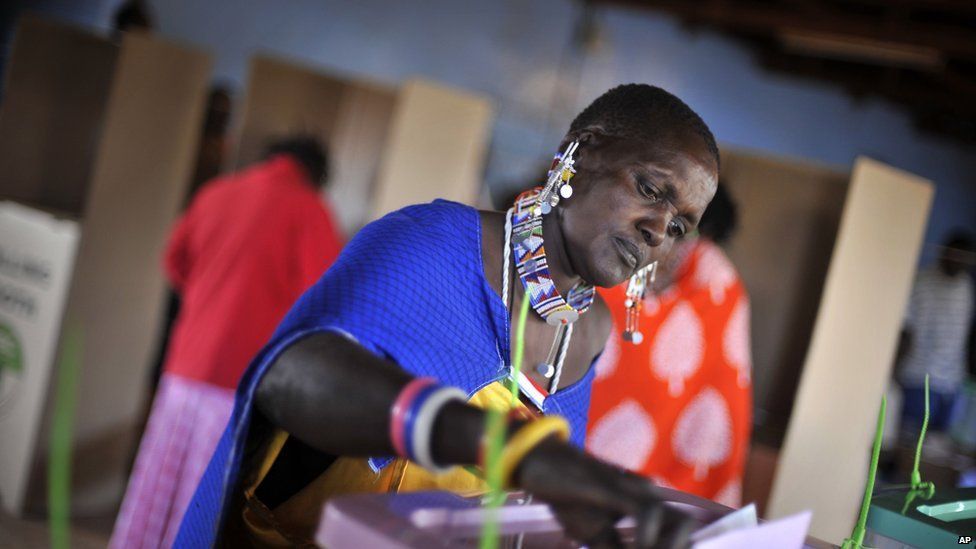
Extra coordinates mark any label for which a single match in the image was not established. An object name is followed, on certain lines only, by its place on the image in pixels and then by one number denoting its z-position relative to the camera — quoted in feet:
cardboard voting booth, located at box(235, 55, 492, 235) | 12.76
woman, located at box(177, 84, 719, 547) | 2.54
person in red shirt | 10.07
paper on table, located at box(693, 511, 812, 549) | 2.52
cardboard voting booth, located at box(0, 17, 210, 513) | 12.00
